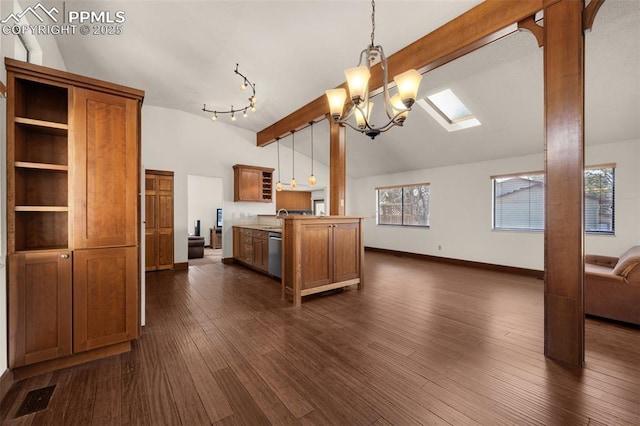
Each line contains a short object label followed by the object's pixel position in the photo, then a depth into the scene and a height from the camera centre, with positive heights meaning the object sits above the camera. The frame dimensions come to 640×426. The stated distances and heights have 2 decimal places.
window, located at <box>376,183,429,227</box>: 6.98 +0.22
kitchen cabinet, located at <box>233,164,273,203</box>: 6.38 +0.73
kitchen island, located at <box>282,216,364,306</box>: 3.49 -0.58
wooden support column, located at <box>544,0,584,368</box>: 2.04 +0.24
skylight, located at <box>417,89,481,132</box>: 4.62 +1.84
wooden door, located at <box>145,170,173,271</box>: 5.41 -0.14
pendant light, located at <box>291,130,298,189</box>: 7.51 +1.43
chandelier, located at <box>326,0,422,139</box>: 2.28 +1.09
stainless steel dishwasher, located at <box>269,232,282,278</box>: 4.43 -0.69
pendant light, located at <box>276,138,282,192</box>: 6.55 +0.66
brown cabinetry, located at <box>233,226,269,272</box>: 4.97 -0.70
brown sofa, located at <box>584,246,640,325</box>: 2.71 -0.83
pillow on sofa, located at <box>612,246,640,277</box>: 2.75 -0.54
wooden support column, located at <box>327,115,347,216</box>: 4.60 +0.79
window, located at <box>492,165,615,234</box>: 4.36 +0.22
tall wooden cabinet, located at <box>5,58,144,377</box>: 1.90 -0.04
